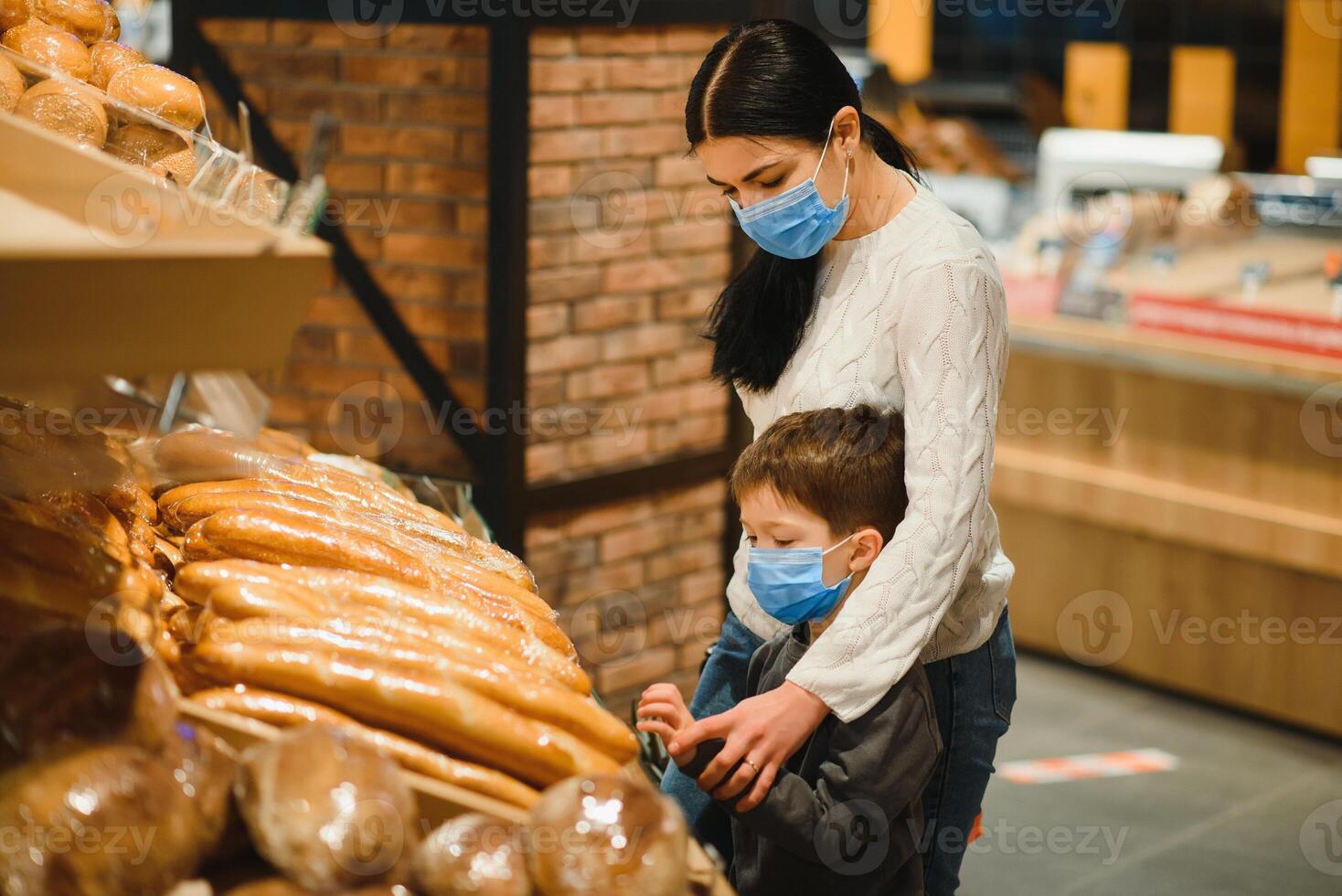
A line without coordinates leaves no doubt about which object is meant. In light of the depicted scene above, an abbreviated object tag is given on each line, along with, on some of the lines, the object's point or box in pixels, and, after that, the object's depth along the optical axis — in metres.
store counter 4.32
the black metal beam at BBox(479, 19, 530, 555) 3.46
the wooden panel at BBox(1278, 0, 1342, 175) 7.45
